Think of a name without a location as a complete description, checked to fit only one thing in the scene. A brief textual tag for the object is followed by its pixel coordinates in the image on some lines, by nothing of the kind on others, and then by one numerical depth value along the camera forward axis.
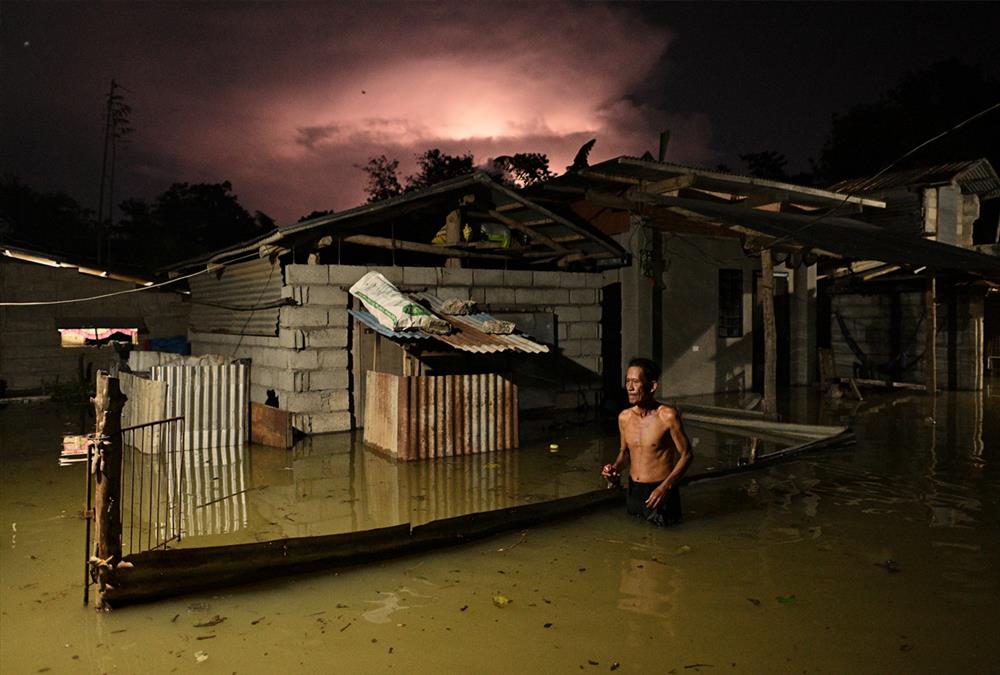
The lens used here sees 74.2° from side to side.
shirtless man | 6.41
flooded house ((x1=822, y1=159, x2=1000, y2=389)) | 18.03
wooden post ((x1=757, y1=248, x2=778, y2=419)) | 11.91
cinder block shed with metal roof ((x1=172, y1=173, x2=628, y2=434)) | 11.22
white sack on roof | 9.72
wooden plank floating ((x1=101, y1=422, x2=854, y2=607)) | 4.70
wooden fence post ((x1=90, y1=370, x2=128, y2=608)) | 4.62
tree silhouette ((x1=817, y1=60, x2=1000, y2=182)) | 30.66
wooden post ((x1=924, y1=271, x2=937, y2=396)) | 15.88
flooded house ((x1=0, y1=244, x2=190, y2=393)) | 17.30
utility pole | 42.00
